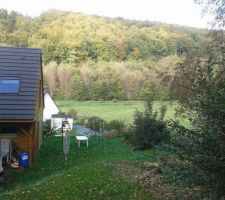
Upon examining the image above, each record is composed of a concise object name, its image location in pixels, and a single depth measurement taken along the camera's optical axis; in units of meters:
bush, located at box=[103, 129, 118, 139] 28.88
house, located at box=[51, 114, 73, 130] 34.19
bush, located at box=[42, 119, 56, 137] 30.13
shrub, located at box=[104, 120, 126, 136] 31.80
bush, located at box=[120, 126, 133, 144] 24.55
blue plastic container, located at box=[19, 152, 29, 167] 17.05
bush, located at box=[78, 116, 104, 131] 34.34
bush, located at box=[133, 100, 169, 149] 20.47
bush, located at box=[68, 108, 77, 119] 45.61
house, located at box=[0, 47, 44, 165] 16.78
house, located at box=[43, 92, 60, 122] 41.19
